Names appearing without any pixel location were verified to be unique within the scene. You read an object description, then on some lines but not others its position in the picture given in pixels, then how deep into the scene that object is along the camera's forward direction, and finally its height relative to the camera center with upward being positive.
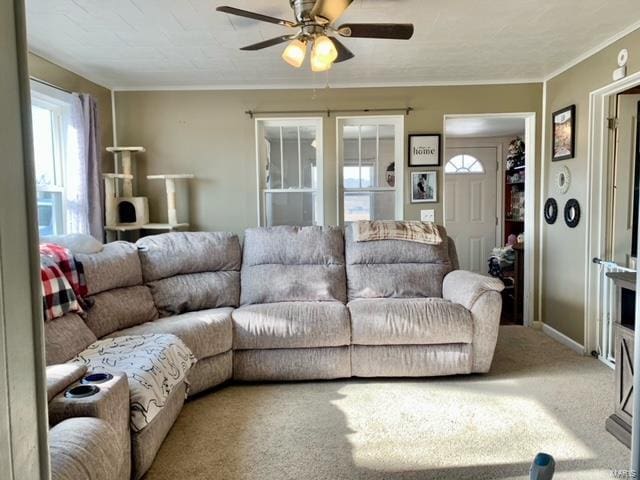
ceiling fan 2.05 +0.93
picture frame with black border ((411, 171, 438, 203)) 4.18 +0.21
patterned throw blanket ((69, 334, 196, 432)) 1.84 -0.72
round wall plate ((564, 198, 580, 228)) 3.44 -0.06
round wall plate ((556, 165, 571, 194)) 3.59 +0.23
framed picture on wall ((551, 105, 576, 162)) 3.51 +0.61
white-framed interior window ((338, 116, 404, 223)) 4.21 +0.42
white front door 6.04 +0.11
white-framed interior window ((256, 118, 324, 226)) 4.25 +0.42
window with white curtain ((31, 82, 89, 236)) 3.32 +0.38
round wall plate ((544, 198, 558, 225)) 3.80 -0.04
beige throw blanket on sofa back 3.53 -0.19
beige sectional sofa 2.66 -0.67
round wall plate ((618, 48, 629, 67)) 2.87 +1.00
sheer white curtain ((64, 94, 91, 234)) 3.41 +0.33
